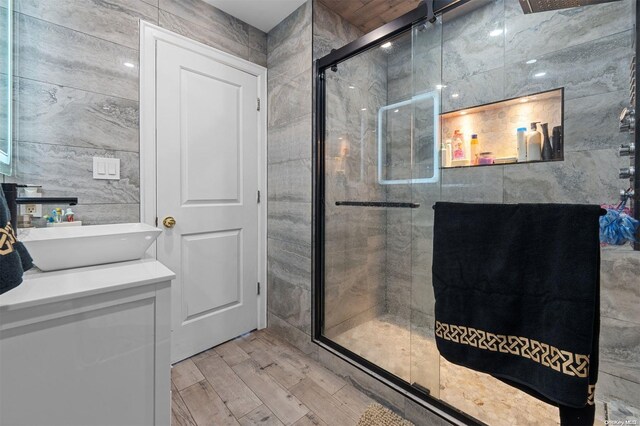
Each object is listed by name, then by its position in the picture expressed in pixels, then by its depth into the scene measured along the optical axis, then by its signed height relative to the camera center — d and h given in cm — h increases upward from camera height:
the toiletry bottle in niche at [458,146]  199 +46
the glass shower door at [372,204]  179 +3
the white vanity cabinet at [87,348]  71 -40
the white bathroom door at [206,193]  176 +11
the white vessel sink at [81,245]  91 -13
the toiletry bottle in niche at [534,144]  164 +39
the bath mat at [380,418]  131 -101
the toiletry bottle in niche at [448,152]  203 +42
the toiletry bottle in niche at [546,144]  160 +38
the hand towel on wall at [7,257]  62 -11
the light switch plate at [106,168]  153 +23
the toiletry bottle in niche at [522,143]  169 +40
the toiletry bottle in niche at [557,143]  155 +37
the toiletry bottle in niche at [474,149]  192 +42
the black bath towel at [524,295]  79 -28
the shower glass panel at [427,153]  139 +36
